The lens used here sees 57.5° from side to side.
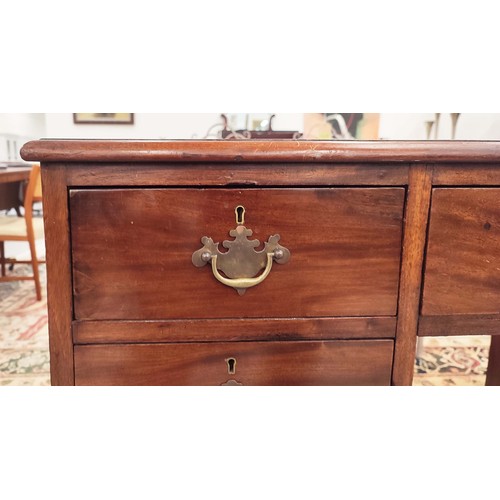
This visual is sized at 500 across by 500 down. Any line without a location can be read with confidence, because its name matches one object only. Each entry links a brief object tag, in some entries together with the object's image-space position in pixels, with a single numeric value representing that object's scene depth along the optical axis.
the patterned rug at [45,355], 1.61
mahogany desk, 0.62
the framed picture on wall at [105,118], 3.89
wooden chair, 2.31
